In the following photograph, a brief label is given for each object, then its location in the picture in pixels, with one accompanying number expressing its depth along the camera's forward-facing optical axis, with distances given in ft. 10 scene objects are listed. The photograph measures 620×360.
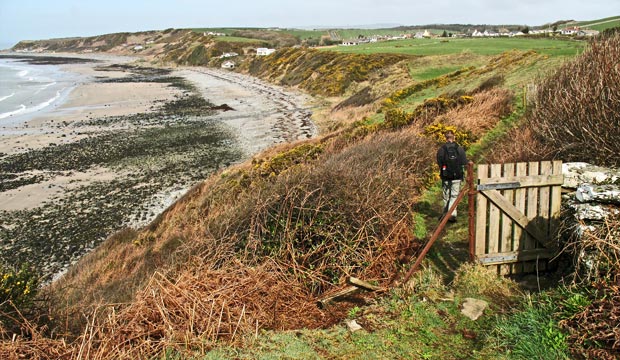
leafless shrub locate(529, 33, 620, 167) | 29.58
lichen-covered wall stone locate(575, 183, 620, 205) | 20.47
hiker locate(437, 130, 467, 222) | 32.50
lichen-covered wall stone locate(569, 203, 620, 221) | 20.01
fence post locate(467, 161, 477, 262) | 23.57
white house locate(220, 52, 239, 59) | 361.14
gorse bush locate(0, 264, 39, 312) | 25.70
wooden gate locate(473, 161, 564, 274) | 22.98
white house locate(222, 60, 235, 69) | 334.44
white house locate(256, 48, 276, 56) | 340.59
